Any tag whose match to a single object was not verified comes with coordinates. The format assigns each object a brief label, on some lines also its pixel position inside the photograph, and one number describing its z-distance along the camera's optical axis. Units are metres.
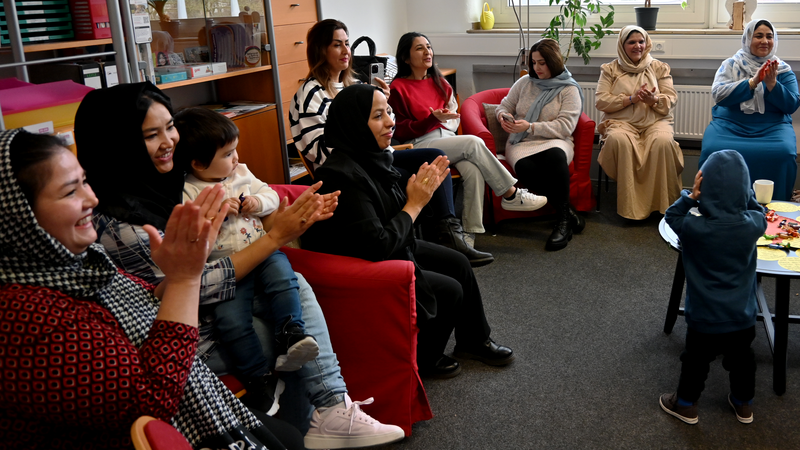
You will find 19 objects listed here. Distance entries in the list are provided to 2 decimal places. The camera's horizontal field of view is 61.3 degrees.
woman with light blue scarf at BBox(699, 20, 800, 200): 3.82
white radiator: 4.78
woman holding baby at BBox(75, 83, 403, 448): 1.80
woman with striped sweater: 3.35
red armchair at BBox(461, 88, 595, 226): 4.09
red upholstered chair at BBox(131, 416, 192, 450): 1.05
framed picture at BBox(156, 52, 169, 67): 3.22
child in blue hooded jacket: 2.06
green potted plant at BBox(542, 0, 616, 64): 4.85
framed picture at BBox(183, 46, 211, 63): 3.44
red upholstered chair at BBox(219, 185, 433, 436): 2.11
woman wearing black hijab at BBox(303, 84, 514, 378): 2.21
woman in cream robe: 4.04
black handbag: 4.12
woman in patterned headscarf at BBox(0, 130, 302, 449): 1.11
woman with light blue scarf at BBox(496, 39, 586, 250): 3.95
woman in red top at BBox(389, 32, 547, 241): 3.78
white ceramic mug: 2.86
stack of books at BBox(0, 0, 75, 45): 2.51
